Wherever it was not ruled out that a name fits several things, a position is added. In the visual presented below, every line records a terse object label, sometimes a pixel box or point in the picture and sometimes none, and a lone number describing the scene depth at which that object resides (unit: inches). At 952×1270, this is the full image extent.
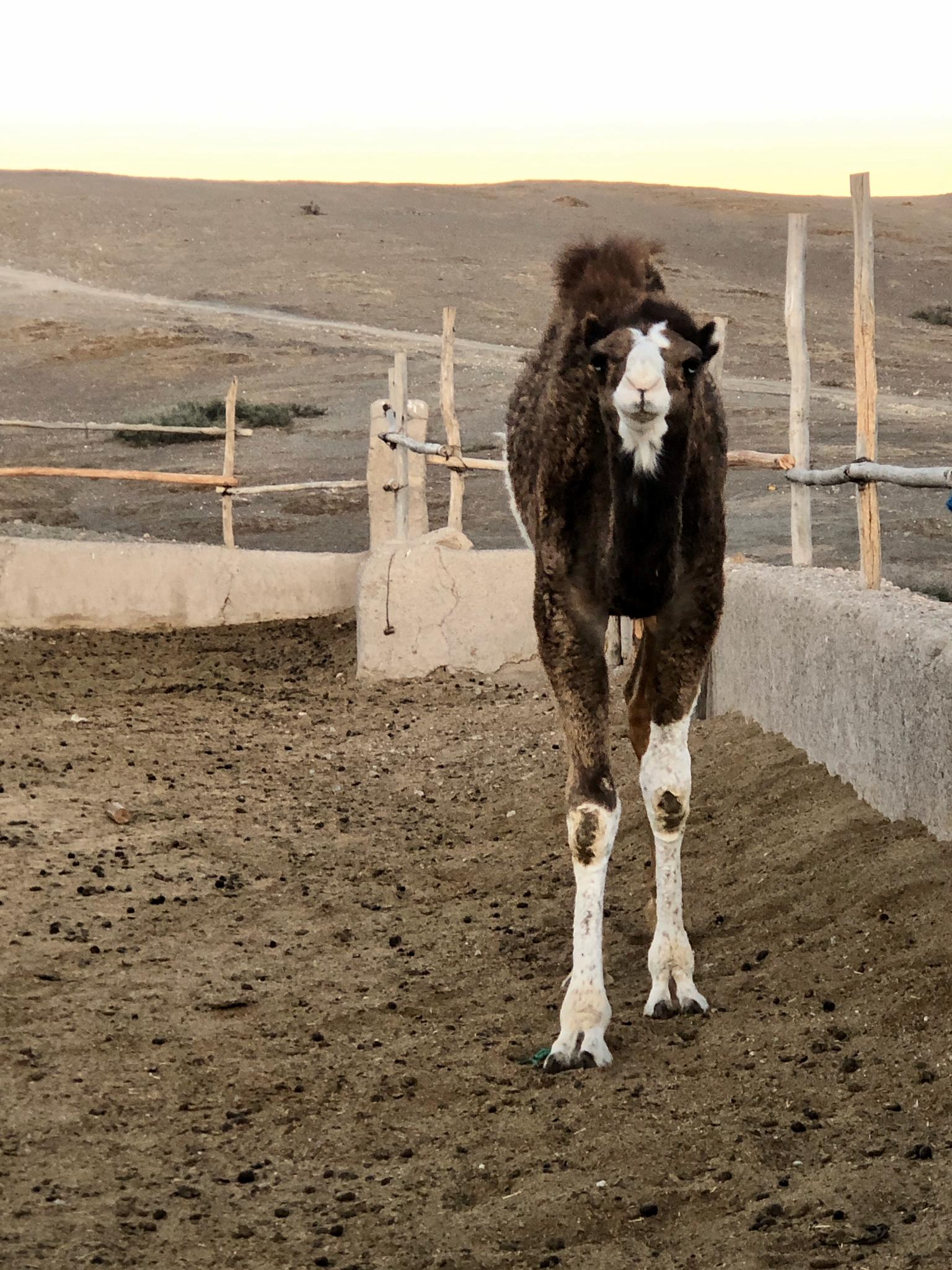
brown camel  157.2
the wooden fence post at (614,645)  344.8
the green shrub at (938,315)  1601.9
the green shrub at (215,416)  1028.5
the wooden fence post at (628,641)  347.3
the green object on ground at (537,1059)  162.2
